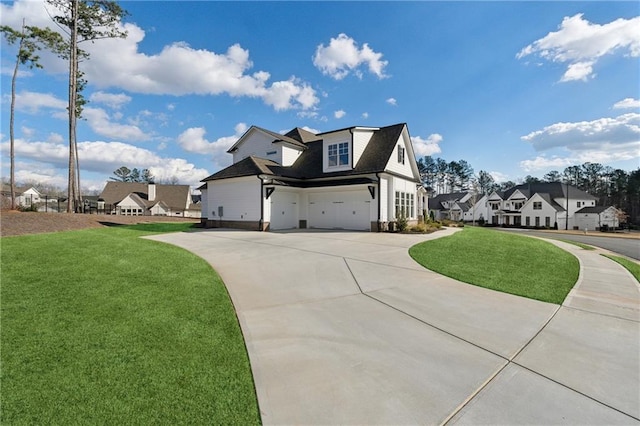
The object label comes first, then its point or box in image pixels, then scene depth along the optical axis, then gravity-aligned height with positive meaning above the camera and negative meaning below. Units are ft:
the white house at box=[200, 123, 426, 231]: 57.00 +6.51
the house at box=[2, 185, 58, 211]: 162.17 +18.46
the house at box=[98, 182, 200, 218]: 147.91 +9.23
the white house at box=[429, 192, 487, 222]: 189.78 +5.77
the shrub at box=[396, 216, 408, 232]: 56.08 -2.16
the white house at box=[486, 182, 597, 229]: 152.97 +5.47
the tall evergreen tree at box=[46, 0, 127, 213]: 60.39 +43.95
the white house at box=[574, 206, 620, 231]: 151.02 -2.02
